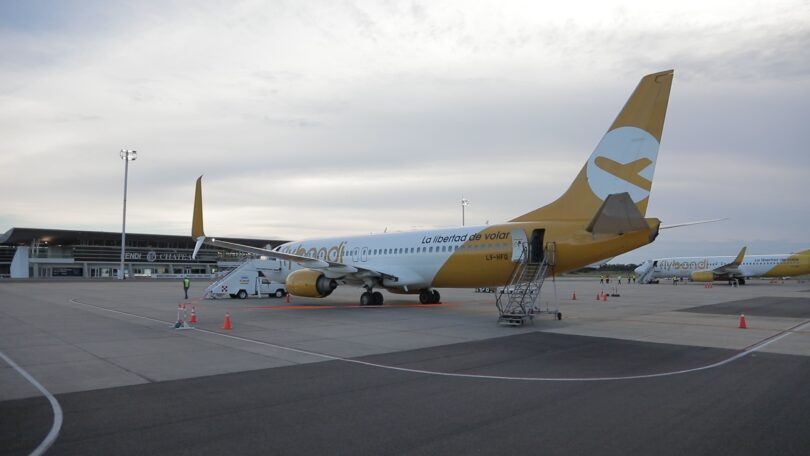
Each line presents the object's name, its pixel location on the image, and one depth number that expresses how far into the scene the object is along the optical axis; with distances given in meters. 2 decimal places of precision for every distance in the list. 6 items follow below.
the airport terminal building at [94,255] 81.00
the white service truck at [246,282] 29.05
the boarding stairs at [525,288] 15.62
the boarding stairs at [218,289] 28.58
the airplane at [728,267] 48.81
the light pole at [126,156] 60.41
